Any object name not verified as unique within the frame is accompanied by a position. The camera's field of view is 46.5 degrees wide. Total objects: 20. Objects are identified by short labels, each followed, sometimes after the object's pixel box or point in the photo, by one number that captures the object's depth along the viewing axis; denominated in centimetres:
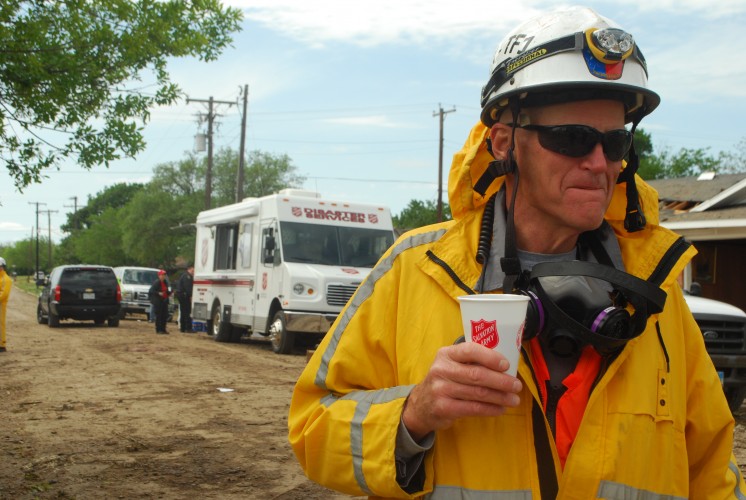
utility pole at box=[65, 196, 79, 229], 11691
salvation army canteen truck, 1667
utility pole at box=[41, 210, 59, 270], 11500
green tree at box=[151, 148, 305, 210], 6744
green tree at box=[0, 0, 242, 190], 633
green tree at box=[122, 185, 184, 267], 7306
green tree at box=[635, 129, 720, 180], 6925
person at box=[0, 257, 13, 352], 1653
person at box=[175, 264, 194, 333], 2569
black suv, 2614
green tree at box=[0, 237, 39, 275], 13019
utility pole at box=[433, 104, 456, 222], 4391
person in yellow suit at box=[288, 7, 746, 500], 197
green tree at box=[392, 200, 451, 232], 5722
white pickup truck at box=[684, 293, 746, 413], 964
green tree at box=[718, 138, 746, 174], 6206
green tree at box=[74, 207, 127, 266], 9250
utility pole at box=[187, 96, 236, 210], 4475
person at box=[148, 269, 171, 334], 2419
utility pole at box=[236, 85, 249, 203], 3934
